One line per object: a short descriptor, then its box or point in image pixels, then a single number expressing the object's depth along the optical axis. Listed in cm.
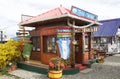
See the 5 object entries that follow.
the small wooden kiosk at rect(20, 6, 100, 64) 589
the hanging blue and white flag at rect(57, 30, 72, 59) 575
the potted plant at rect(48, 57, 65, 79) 489
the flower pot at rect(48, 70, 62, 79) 488
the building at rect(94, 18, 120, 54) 1125
